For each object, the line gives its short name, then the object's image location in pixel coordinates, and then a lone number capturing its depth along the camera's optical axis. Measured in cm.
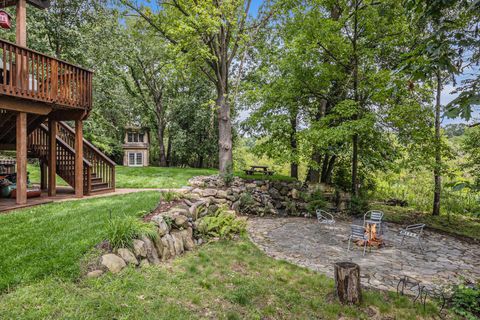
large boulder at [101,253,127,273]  384
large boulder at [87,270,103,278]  360
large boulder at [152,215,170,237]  522
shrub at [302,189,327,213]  1032
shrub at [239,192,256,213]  993
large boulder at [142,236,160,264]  455
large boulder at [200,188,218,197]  863
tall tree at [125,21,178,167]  1767
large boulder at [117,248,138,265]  412
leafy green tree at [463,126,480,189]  783
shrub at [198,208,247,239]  659
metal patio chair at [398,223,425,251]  604
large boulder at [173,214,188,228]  589
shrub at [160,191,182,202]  710
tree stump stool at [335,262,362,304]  395
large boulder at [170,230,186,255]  527
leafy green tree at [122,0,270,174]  976
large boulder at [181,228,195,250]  564
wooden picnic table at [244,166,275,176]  1213
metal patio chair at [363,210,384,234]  735
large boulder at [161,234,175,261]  492
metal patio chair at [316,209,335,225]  717
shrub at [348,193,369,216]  1041
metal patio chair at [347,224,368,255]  623
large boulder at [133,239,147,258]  435
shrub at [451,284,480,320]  377
